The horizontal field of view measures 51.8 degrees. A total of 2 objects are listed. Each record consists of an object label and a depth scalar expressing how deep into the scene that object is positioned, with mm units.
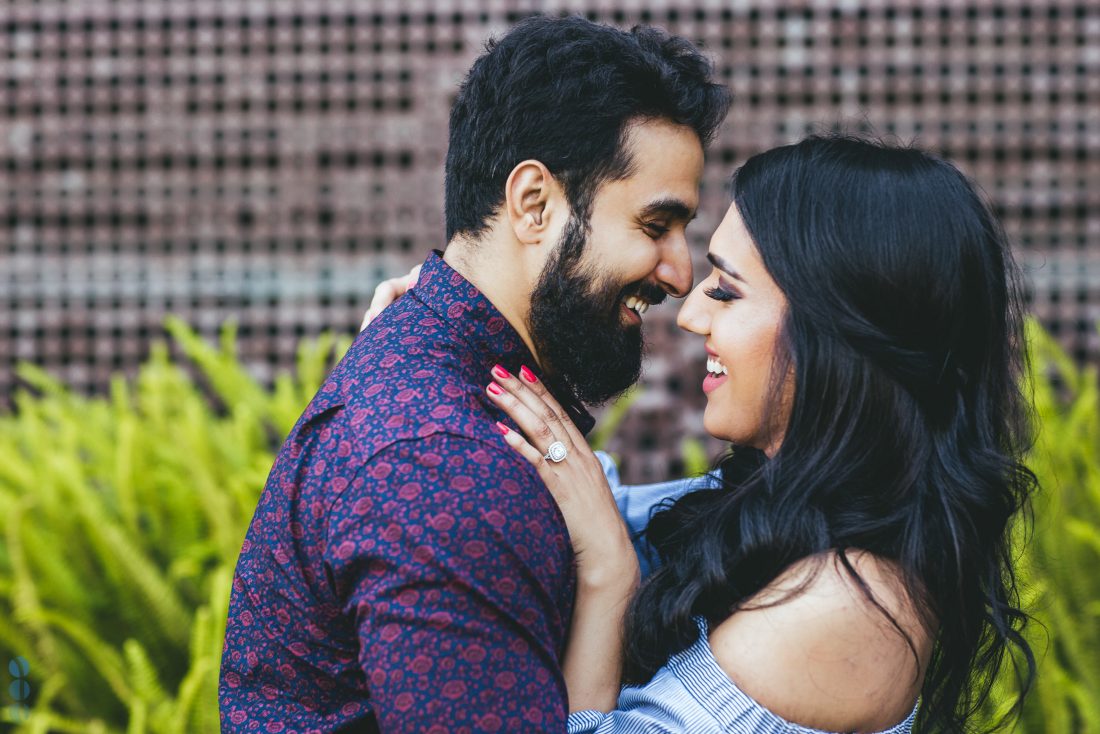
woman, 1872
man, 1586
